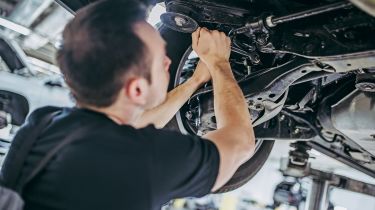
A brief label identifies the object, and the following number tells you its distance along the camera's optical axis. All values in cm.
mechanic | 88
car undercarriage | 123
